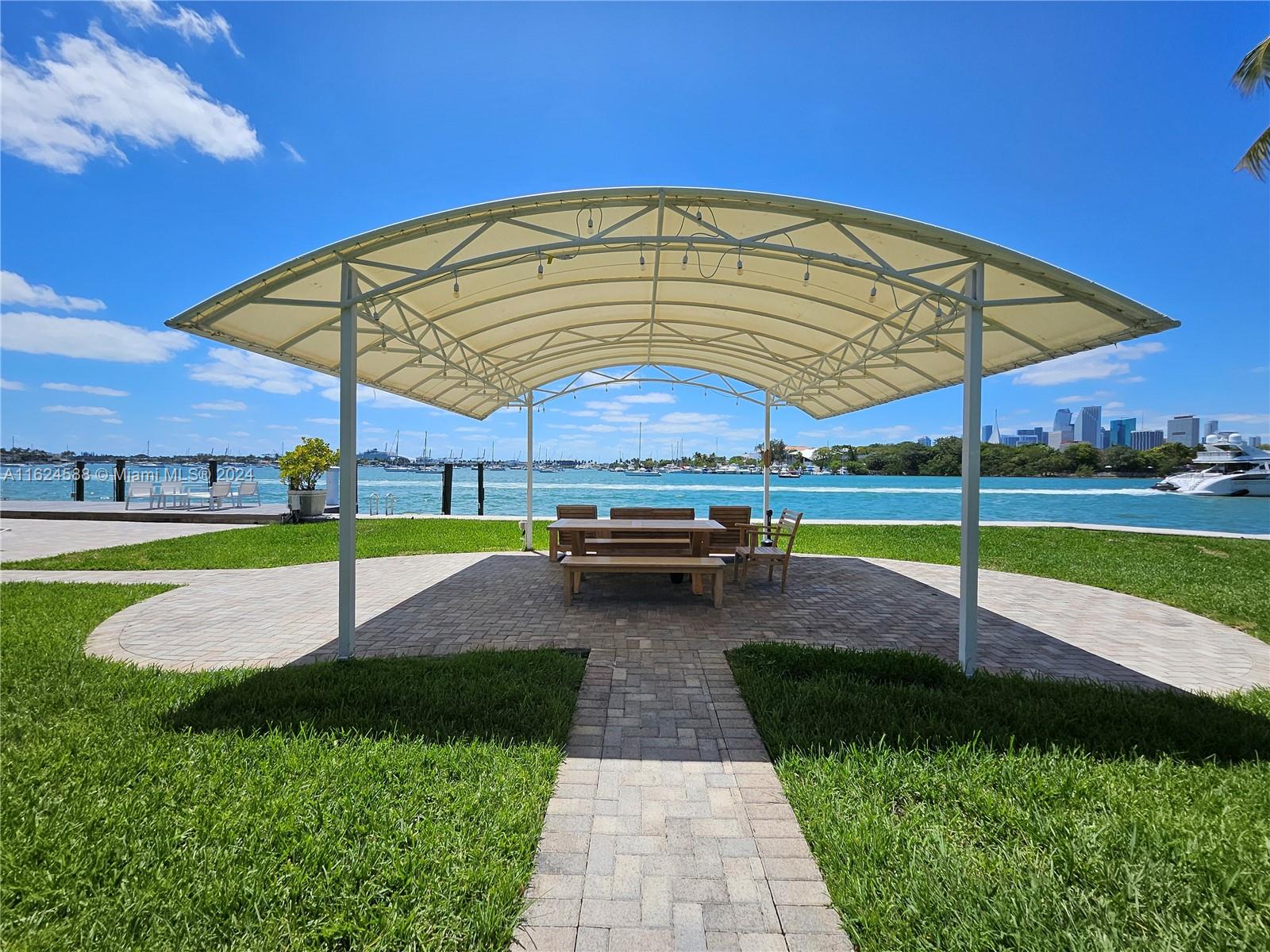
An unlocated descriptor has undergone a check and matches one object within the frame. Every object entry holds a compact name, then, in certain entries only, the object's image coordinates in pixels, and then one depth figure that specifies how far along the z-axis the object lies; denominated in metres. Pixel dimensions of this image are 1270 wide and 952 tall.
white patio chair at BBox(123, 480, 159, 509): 19.80
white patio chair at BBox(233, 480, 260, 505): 20.99
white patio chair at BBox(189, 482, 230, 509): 19.86
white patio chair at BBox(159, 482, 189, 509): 19.94
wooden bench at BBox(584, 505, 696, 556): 8.24
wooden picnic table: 7.93
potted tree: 17.33
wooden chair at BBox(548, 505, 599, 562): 10.94
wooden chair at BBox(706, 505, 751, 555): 9.74
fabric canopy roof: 4.94
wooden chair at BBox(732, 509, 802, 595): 8.43
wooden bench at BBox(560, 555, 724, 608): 7.09
